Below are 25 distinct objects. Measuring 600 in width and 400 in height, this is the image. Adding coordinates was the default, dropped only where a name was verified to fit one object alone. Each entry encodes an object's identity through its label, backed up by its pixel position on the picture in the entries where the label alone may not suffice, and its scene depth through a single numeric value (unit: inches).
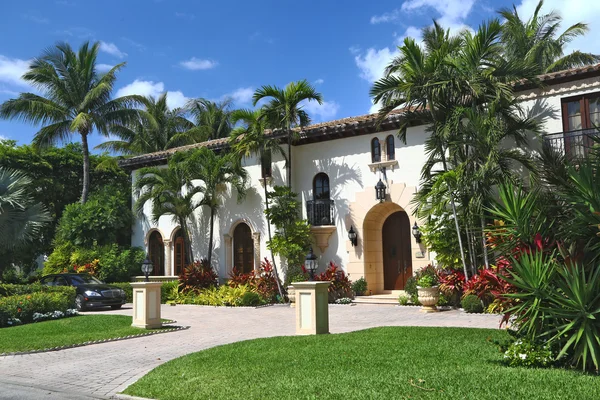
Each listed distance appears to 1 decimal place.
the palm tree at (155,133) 1359.5
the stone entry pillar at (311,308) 452.1
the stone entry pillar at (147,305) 545.6
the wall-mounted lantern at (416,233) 733.7
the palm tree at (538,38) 1088.8
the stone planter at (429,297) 619.8
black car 763.4
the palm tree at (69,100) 1090.1
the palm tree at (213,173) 868.6
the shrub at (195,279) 876.6
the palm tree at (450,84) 599.5
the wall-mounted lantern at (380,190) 770.2
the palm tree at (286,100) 780.6
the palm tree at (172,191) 899.4
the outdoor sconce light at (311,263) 494.9
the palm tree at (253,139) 794.8
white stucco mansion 658.2
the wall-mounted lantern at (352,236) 796.6
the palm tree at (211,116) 1488.7
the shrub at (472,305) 585.3
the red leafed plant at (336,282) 773.9
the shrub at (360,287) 780.0
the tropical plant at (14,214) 693.9
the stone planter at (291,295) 752.3
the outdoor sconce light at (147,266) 578.7
